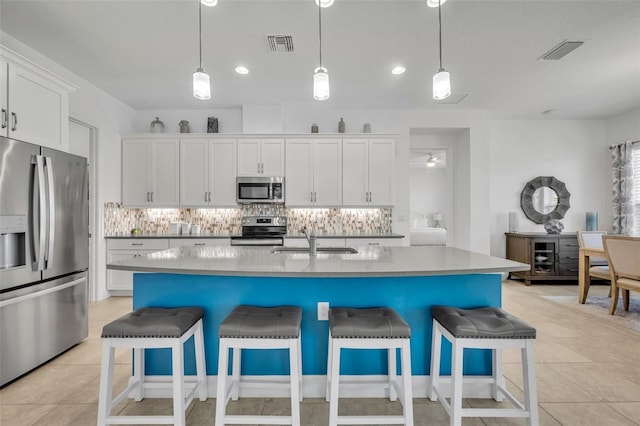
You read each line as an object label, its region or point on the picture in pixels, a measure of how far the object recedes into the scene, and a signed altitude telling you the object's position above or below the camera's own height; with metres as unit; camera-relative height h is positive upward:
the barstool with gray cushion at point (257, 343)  1.58 -0.63
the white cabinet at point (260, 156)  4.86 +0.90
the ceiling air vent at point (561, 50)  3.22 +1.72
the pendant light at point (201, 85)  2.12 +0.86
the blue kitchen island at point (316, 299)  2.07 -0.53
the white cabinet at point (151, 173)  4.87 +0.65
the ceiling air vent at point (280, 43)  3.07 +1.69
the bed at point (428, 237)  7.24 -0.47
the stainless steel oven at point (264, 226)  4.88 -0.15
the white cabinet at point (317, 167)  4.86 +0.74
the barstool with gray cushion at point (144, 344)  1.64 -0.65
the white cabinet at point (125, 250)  4.52 -0.47
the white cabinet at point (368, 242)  4.57 -0.37
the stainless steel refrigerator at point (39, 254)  2.28 -0.30
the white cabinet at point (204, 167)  4.86 +0.74
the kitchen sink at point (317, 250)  2.67 -0.29
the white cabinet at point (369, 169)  4.87 +0.71
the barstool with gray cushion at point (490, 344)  1.62 -0.64
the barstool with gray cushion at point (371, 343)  1.59 -0.63
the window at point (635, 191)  5.34 +0.41
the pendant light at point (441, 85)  2.06 +0.84
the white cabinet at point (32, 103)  2.37 +0.91
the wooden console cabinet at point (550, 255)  5.40 -0.66
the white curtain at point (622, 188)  5.36 +0.48
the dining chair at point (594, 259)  4.11 -0.67
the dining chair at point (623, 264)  3.54 -0.54
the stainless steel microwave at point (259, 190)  4.80 +0.39
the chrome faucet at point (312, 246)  2.32 -0.22
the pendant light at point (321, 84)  2.12 +0.87
